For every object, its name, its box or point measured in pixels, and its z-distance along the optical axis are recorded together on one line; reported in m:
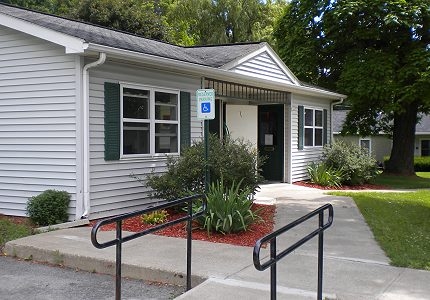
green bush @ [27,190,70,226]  8.16
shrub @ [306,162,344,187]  15.62
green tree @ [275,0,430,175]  17.78
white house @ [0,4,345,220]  8.45
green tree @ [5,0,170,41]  26.11
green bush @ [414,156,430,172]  31.75
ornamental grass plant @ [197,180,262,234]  7.68
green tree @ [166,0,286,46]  34.12
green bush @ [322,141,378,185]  16.12
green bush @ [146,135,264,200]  8.88
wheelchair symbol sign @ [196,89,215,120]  7.71
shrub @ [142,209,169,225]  8.40
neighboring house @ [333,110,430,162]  34.69
